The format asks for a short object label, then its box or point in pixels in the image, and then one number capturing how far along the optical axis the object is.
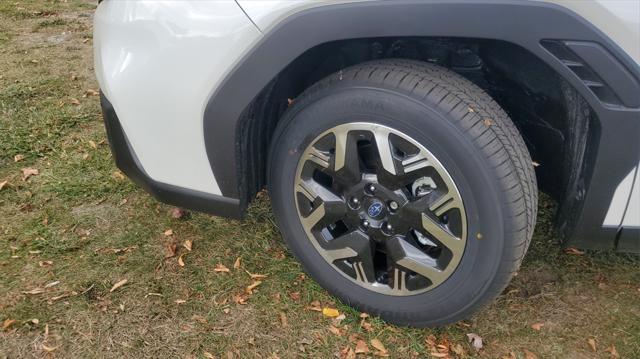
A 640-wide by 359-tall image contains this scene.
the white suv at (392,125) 1.68
